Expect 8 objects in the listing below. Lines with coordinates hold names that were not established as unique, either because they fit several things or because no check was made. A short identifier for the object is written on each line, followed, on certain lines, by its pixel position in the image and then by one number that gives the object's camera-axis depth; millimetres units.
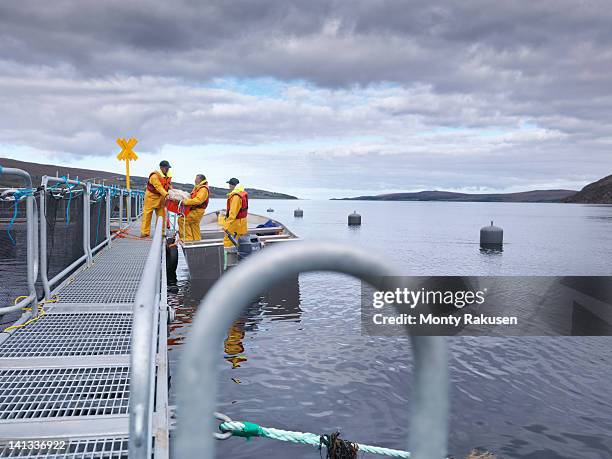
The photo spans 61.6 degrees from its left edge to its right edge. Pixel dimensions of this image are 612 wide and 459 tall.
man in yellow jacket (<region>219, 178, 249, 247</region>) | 13555
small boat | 15133
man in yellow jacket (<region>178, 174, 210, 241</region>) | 13172
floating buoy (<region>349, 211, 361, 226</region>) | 83875
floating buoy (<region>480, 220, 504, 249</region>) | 44750
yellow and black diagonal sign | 23438
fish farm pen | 1023
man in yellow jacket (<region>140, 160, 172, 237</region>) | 13977
